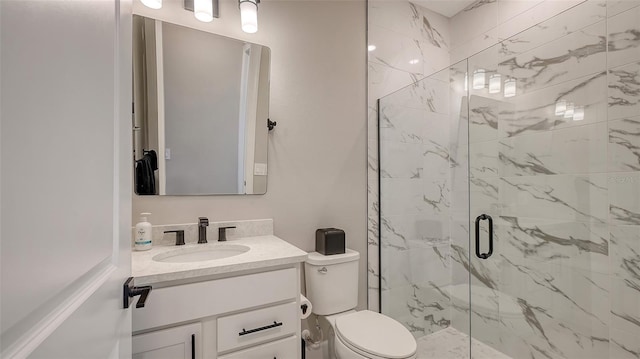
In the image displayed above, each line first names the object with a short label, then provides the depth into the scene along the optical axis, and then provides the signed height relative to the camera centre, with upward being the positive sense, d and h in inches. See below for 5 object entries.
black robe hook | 67.4 +12.6
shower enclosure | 55.9 -4.3
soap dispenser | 51.5 -10.3
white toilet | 51.9 -30.0
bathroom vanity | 39.3 -18.9
